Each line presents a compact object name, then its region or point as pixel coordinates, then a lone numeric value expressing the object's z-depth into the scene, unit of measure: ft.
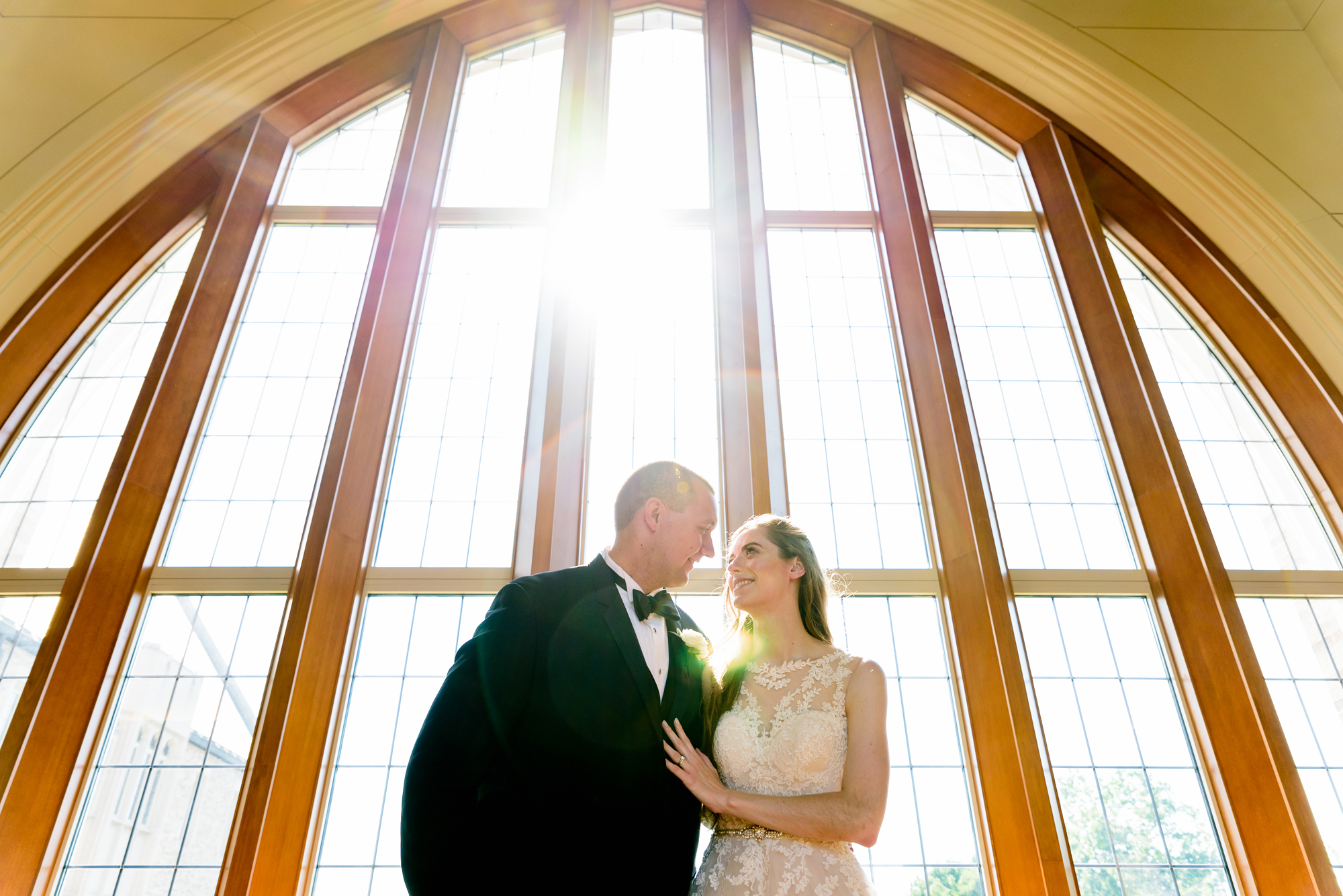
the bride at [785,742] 5.97
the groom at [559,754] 4.95
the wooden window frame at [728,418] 11.54
